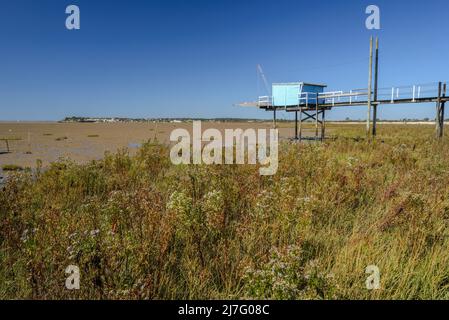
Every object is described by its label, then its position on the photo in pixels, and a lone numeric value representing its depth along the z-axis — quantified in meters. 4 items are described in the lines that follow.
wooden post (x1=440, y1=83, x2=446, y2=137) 17.96
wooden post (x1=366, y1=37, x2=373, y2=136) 22.31
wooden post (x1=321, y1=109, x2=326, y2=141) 27.53
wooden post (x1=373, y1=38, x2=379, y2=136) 22.45
